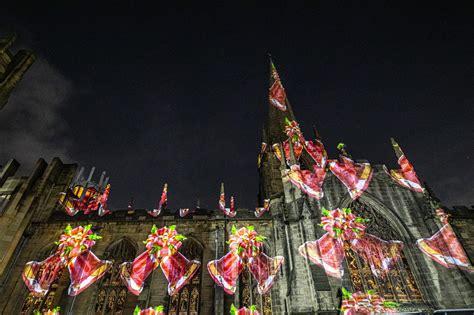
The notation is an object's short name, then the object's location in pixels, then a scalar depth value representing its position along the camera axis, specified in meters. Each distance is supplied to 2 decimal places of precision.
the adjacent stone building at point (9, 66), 16.02
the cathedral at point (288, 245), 13.87
